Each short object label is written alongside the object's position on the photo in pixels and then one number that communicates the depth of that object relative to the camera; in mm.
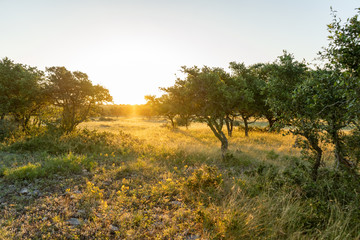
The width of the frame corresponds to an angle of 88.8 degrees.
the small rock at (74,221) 4629
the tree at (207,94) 11713
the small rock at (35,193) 6109
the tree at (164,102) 12758
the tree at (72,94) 15469
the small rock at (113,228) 4466
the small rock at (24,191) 6145
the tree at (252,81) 20297
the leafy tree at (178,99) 12500
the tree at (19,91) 14461
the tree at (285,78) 8078
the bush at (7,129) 13836
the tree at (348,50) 4273
